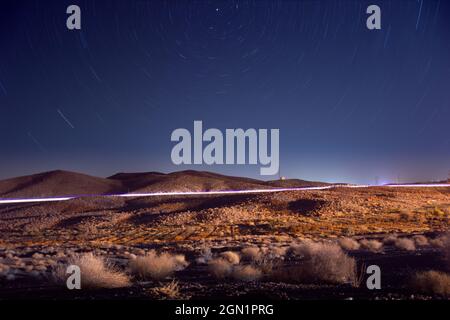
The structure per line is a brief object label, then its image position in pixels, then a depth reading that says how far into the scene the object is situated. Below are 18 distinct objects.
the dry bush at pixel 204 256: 15.40
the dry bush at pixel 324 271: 11.12
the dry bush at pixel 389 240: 19.25
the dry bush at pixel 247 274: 11.49
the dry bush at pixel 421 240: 18.33
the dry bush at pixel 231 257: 14.92
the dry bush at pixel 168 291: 9.62
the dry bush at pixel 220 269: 12.26
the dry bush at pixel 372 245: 17.67
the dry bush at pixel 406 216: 33.14
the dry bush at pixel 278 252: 15.78
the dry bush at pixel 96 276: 10.99
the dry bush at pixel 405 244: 17.24
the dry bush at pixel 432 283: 9.66
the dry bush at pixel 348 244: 18.09
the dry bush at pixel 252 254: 15.39
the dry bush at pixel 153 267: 12.34
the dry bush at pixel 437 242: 16.99
